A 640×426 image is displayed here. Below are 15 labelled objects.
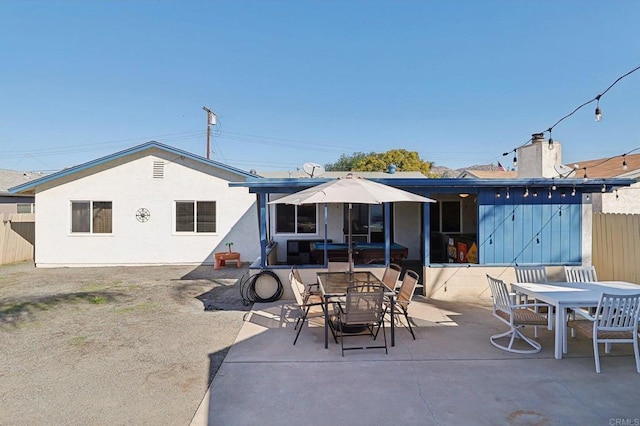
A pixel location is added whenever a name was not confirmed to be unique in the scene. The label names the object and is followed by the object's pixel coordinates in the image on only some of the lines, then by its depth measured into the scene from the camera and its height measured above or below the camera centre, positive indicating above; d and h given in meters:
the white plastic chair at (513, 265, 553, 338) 5.73 -1.02
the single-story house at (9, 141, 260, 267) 12.11 +0.13
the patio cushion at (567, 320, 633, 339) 4.10 -1.44
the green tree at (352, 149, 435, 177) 33.94 +5.48
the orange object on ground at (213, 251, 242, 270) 11.65 -1.44
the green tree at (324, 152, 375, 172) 48.62 +8.02
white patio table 4.37 -1.11
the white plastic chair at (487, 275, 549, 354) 4.58 -1.41
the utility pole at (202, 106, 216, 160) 21.83 +6.26
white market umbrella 5.19 +0.35
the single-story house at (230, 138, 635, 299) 7.17 -0.22
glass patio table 4.77 -1.10
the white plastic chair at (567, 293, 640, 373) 4.01 -1.29
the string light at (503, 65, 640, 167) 5.03 +1.94
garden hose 7.19 -1.56
